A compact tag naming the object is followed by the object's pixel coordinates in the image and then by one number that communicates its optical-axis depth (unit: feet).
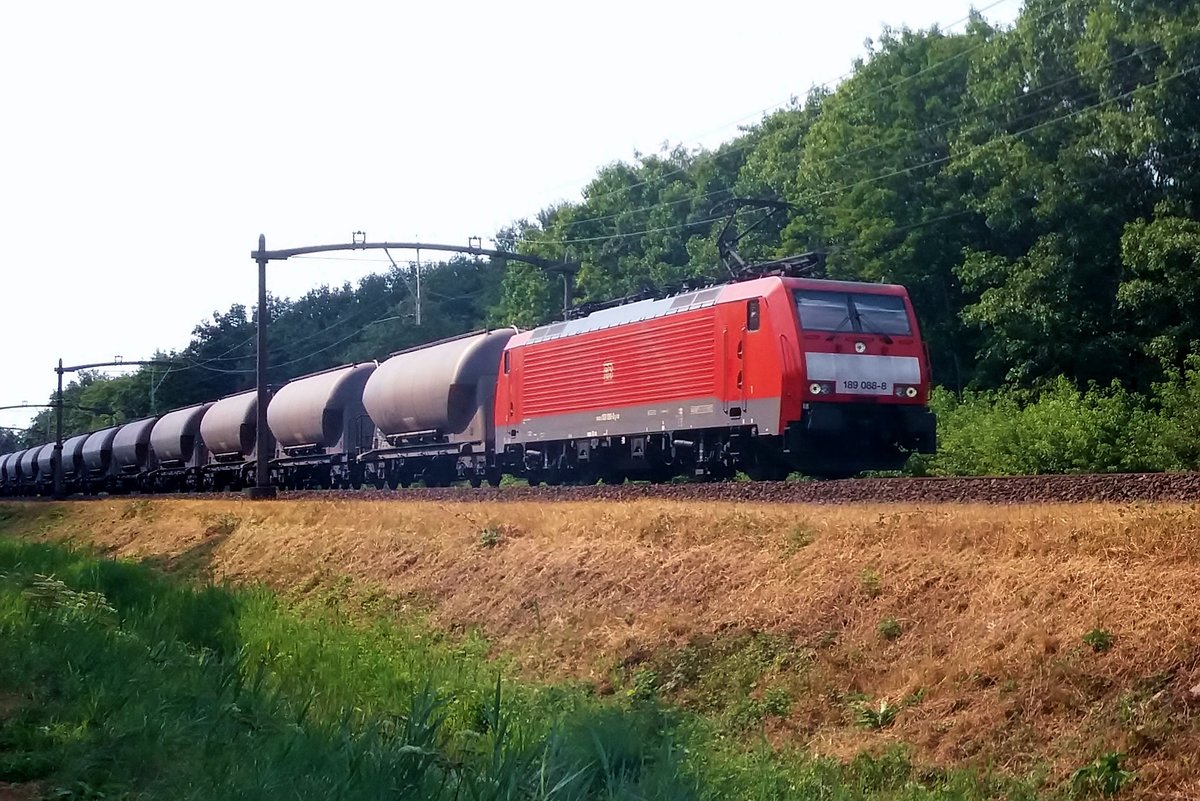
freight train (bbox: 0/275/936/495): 62.54
